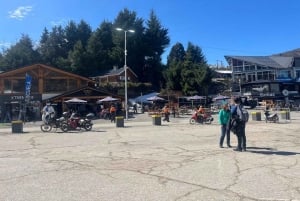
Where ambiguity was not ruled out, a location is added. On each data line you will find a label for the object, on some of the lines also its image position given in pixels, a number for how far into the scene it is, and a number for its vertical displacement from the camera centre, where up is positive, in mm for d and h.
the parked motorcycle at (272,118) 27875 -374
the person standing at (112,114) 33844 +63
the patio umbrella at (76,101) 40647 +1470
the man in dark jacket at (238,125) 12648 -382
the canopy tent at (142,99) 52200 +2139
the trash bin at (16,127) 23531 -658
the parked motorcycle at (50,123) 23312 -446
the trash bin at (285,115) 31075 -195
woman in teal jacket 13680 -303
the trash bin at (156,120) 27984 -415
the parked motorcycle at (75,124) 22844 -511
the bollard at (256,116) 30231 -237
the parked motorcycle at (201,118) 28484 -332
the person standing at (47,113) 23411 +149
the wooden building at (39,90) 42562 +2944
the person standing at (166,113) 31720 +84
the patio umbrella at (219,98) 49831 +1947
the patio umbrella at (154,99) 45725 +1769
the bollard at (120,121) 26516 -431
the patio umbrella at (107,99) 42062 +1684
